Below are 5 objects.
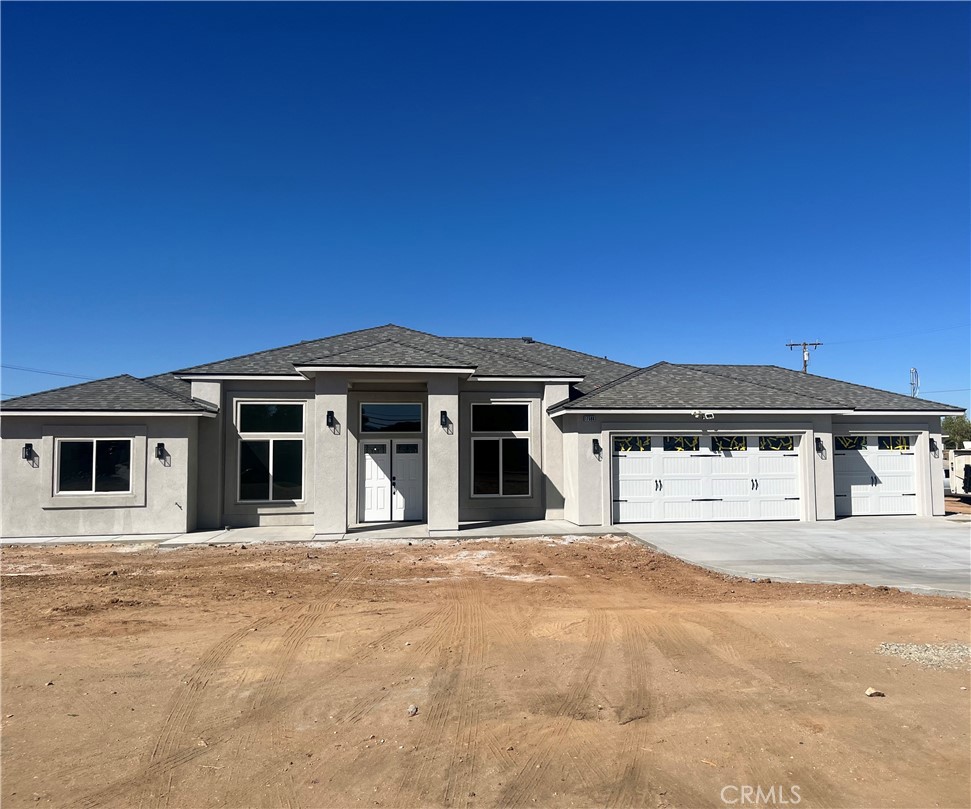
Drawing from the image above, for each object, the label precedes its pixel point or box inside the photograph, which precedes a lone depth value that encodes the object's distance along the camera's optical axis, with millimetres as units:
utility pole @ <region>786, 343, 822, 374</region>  45094
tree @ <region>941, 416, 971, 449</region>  48344
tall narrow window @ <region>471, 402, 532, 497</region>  16594
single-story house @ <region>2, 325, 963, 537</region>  14594
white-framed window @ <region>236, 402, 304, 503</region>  15984
